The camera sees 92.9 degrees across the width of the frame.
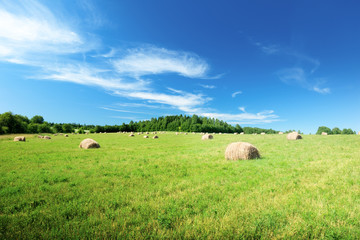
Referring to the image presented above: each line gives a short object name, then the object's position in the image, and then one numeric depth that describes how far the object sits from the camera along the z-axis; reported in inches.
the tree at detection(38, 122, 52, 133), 4129.9
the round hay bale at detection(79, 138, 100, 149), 890.7
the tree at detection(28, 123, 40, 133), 3907.5
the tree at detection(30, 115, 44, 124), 4761.3
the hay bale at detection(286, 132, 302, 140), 1267.8
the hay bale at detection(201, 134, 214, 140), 1557.6
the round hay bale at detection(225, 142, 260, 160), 511.5
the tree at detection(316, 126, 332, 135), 3283.2
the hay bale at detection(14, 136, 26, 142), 1492.1
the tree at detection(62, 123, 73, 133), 4938.5
